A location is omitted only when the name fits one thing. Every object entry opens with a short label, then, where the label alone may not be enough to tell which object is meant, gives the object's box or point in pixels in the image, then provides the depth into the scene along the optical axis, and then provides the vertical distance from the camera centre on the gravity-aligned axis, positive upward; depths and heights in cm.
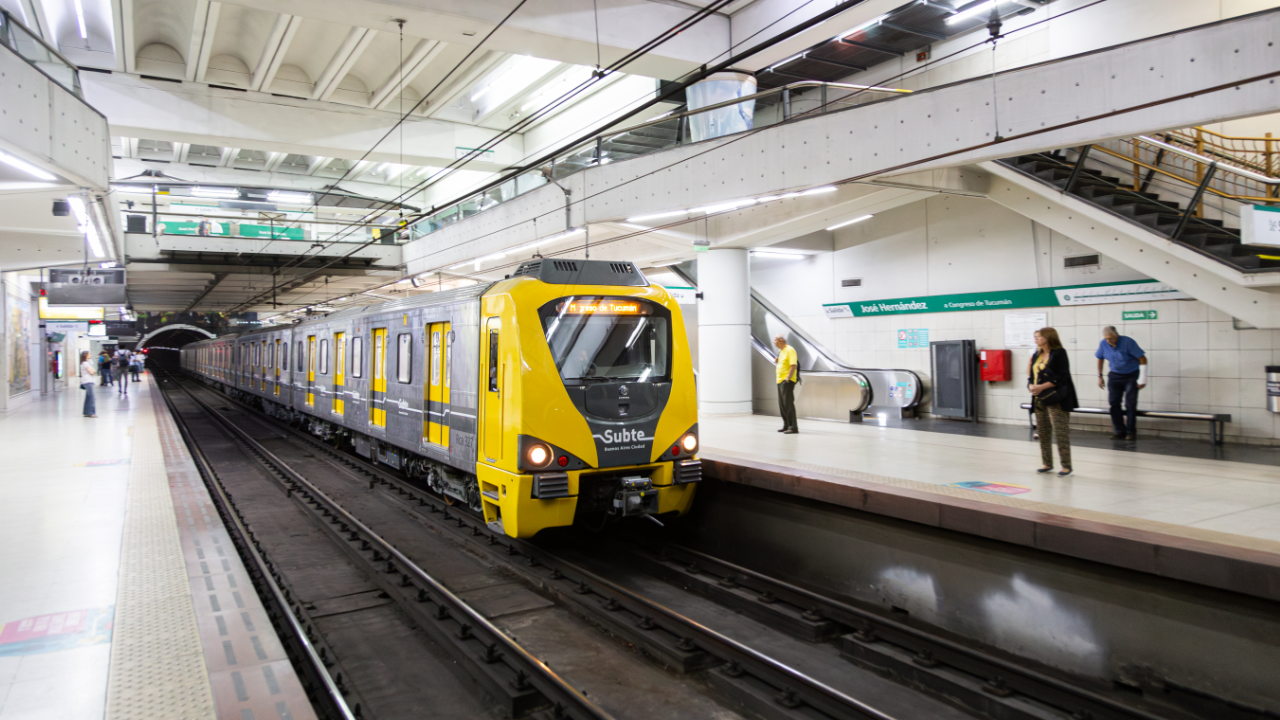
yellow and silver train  646 -38
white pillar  1410 +50
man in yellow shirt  1109 -37
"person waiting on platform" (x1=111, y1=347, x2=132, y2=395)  2817 -67
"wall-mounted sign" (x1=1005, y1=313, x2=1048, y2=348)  1188 +47
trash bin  887 -41
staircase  854 +217
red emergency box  1221 -15
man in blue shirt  951 -25
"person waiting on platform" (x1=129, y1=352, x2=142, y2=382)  4450 -22
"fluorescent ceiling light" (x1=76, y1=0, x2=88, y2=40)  1282 +632
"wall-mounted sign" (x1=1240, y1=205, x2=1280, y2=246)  726 +130
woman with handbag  707 -36
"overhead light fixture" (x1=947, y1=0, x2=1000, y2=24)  1236 +610
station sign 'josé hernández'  1049 +94
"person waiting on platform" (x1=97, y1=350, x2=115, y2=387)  3556 -36
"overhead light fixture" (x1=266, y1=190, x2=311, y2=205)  2522 +582
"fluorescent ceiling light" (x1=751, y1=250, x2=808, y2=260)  1516 +223
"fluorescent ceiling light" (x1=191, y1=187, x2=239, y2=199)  2671 +627
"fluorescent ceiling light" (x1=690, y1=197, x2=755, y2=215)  1088 +236
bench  911 -81
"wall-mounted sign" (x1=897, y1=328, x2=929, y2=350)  1371 +35
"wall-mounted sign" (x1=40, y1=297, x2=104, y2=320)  2422 +164
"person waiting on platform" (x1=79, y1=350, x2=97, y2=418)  1798 -48
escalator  1348 -51
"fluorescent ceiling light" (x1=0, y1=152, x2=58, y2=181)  698 +199
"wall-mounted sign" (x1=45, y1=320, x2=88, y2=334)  2369 +118
